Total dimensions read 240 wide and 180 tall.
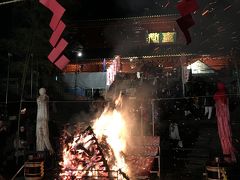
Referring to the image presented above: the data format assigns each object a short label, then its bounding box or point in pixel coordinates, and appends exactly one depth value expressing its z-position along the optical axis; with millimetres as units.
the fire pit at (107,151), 7015
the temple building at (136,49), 19066
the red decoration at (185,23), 6828
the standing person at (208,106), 12630
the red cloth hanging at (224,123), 7961
